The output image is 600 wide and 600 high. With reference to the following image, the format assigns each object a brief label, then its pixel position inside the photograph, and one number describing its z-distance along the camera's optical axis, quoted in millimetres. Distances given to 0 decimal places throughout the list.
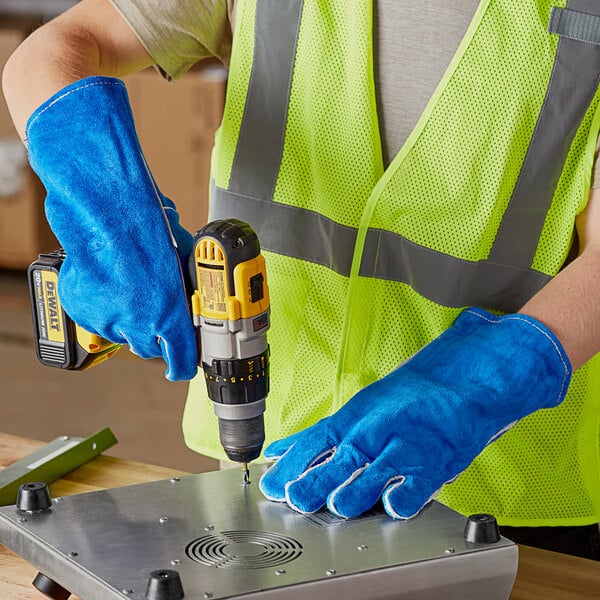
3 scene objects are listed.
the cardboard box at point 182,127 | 6617
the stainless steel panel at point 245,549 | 1670
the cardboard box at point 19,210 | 7258
